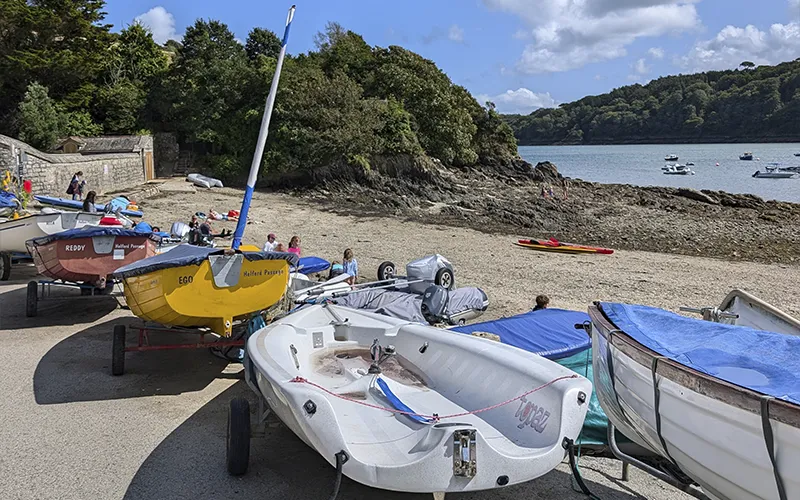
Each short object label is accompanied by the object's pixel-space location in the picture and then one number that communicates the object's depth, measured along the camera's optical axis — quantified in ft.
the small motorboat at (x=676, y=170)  207.10
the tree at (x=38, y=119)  91.66
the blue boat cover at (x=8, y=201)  48.85
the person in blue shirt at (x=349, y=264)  39.83
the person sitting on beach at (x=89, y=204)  47.78
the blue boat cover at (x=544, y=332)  22.66
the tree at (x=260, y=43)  153.28
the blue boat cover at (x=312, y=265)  39.70
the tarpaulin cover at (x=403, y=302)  31.09
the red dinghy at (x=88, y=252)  29.48
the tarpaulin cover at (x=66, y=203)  56.73
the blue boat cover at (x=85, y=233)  29.32
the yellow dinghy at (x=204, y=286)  21.94
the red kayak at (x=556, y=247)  61.87
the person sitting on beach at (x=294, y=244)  42.04
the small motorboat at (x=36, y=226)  37.58
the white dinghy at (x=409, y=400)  12.98
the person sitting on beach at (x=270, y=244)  42.50
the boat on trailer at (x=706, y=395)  10.05
